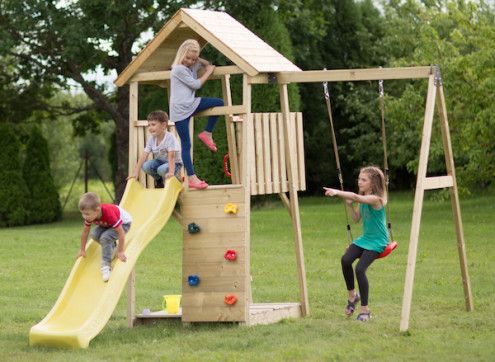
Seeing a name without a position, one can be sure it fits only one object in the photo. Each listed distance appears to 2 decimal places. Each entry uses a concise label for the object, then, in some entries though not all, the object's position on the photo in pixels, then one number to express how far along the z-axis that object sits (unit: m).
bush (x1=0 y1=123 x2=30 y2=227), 28.53
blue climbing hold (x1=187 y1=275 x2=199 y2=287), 10.46
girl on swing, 10.30
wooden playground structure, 10.29
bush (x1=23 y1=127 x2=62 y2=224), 29.19
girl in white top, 10.52
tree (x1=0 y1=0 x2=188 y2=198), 27.03
